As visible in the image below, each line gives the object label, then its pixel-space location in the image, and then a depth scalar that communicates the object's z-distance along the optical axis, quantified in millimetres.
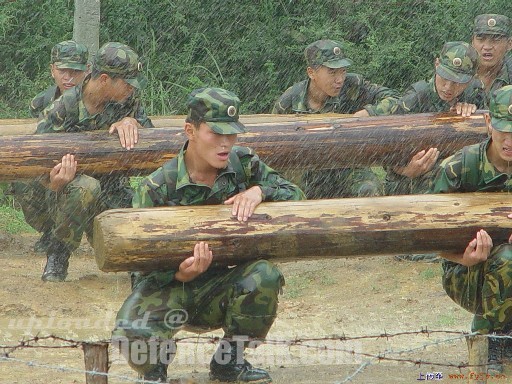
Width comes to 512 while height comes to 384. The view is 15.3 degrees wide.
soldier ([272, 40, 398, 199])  17319
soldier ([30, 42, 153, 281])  14664
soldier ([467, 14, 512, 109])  17455
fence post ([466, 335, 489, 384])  9483
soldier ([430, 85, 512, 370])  10593
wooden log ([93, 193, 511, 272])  10144
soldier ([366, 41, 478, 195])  15301
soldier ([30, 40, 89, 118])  17455
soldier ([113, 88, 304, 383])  10252
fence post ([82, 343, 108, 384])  8796
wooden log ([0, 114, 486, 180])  14528
